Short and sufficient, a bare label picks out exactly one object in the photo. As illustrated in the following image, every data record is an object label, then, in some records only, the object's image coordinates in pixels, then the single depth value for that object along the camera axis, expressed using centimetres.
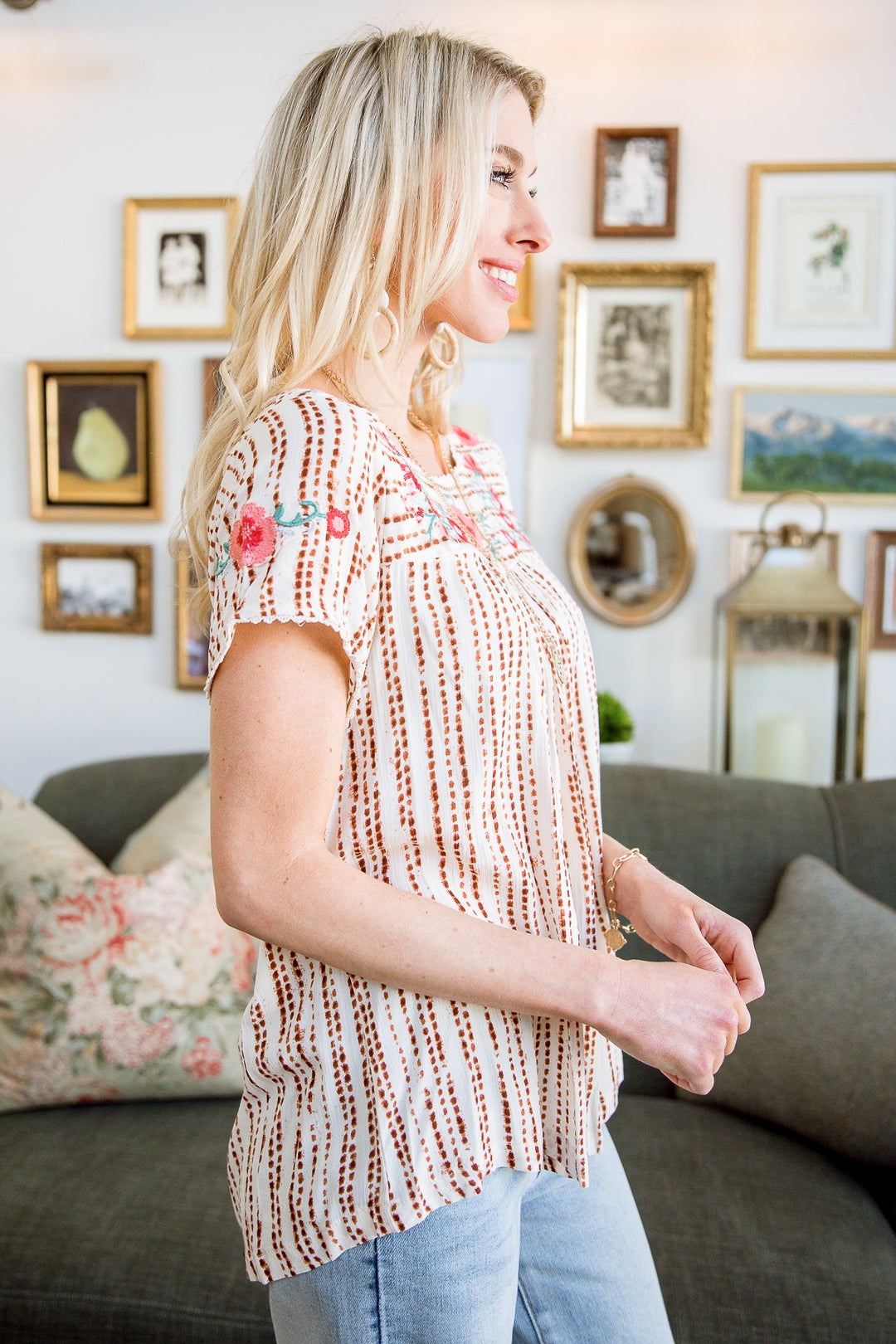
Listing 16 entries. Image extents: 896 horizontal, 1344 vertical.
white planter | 212
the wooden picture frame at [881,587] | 223
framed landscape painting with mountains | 222
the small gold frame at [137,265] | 233
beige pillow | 184
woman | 70
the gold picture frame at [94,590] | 243
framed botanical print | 219
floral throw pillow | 169
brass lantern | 207
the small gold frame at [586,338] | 222
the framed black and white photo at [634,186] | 222
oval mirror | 227
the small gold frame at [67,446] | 239
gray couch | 132
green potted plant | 214
